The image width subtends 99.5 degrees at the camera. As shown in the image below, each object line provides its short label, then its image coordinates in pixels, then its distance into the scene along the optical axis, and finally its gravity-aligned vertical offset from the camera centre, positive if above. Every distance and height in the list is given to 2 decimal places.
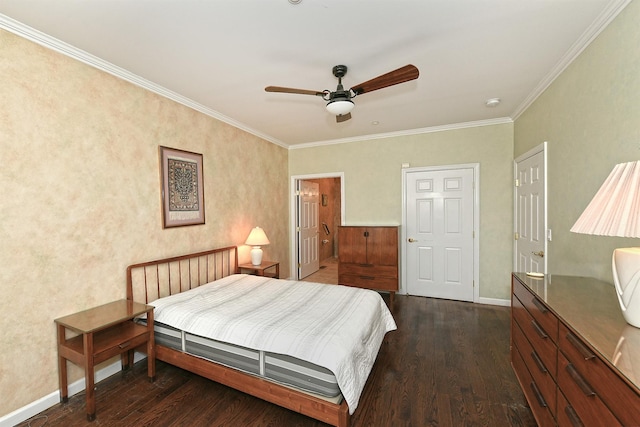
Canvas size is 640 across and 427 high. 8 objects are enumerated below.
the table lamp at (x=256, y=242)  3.73 -0.47
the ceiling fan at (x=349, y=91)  1.84 +0.89
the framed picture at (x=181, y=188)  2.81 +0.24
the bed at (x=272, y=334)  1.67 -0.90
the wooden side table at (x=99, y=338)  1.81 -0.98
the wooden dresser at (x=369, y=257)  3.95 -0.75
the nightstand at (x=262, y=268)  3.66 -0.81
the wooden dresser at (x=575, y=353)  0.87 -0.60
